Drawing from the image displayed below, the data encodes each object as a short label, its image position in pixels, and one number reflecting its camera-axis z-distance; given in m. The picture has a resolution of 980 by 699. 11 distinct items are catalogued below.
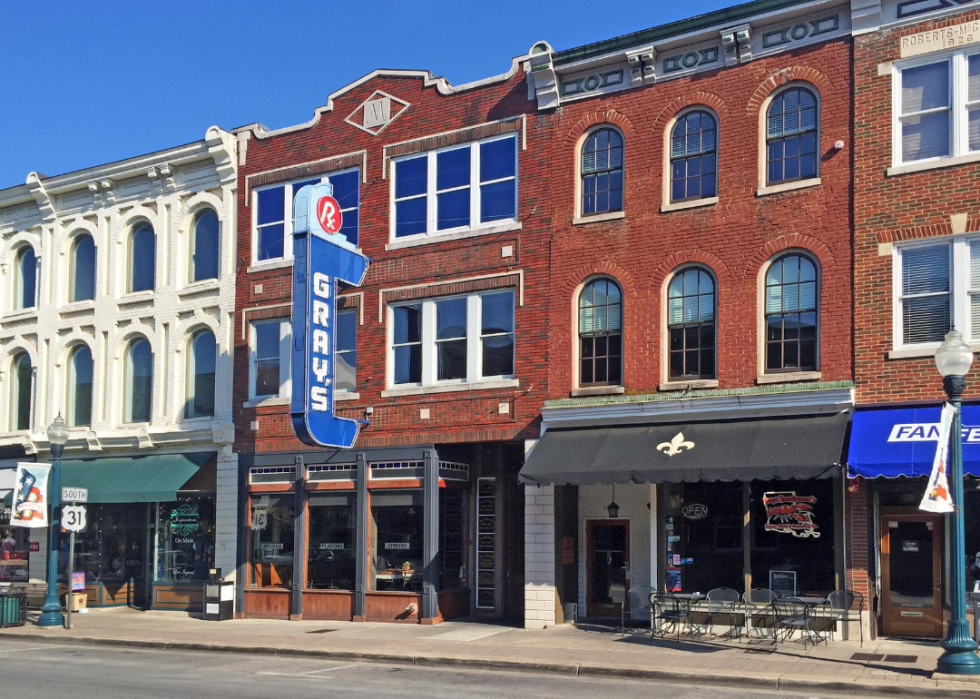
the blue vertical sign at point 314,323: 21.94
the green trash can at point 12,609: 24.47
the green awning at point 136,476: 26.53
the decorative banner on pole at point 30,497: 25.18
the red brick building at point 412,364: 23.02
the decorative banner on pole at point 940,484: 14.93
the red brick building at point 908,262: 18.11
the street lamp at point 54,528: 24.70
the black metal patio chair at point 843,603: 18.16
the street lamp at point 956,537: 14.62
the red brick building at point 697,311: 19.23
